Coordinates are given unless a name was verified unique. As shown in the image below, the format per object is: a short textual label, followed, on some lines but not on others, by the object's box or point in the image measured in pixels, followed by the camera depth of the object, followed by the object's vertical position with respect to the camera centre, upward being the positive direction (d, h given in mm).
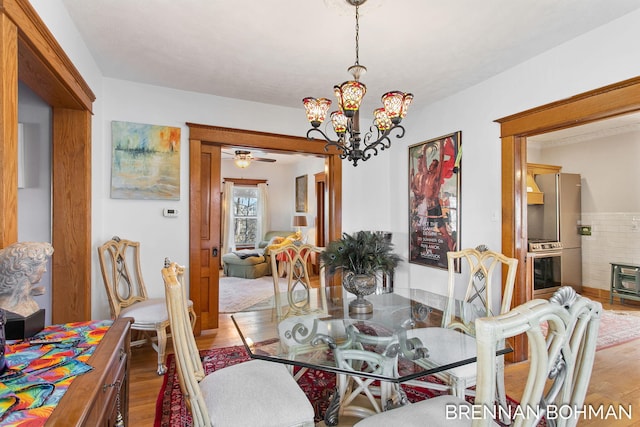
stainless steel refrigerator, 5258 +0
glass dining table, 1547 -678
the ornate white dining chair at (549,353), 845 -392
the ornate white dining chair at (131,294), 2701 -709
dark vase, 2109 -449
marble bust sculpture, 1118 -190
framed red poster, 3539 +210
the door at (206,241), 3498 -255
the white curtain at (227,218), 8219 +3
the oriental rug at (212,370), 2074 -1254
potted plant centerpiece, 2098 -279
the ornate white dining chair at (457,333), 1807 -704
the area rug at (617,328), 3369 -1276
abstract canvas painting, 3188 +571
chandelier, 1966 +696
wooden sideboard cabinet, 796 -475
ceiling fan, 6617 +1275
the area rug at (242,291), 4706 -1234
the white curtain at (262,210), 8547 +209
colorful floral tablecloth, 784 -458
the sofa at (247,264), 6637 -955
